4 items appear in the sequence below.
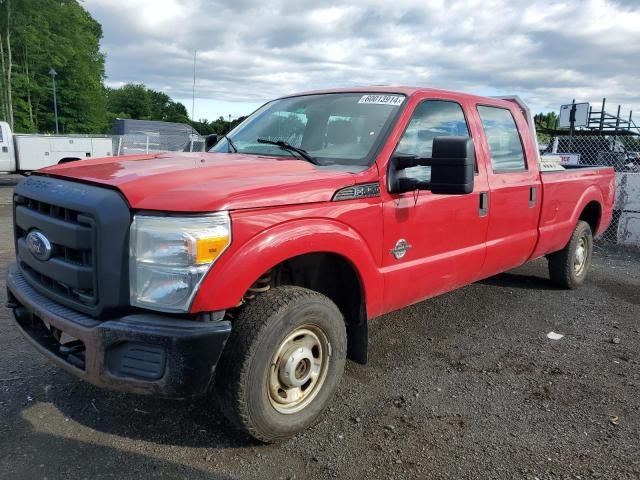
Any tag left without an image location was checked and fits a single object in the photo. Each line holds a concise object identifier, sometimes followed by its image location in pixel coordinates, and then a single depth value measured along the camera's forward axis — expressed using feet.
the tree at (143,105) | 297.33
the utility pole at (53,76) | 133.08
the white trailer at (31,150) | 57.26
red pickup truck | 7.78
